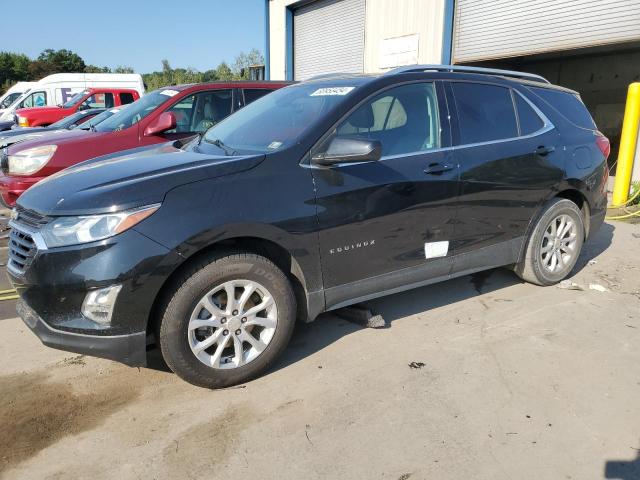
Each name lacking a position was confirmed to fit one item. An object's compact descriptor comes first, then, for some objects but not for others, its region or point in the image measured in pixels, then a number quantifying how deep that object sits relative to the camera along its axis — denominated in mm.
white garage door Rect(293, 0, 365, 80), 13359
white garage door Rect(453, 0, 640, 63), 8125
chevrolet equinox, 2576
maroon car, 5414
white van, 18109
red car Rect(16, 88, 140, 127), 14188
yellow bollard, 7871
